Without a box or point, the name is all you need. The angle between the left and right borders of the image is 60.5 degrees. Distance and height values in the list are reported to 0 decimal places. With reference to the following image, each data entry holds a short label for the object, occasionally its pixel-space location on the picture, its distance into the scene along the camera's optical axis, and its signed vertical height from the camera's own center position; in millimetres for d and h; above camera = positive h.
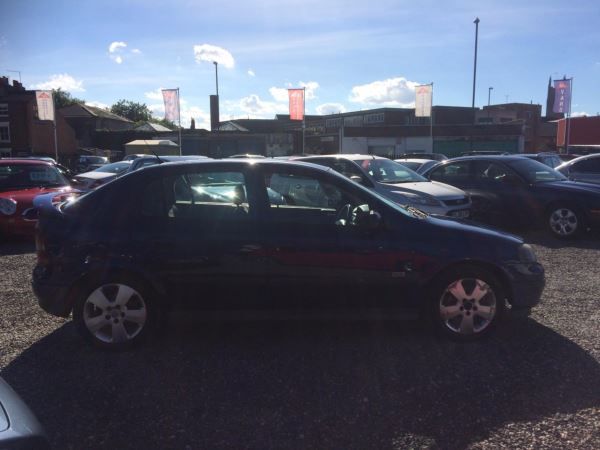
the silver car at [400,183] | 8359 -649
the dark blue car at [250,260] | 4066 -899
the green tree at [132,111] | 93750 +6307
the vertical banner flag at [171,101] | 31312 +2702
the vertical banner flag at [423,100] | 29453 +2660
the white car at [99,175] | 10648 -696
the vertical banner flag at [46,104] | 31094 +2462
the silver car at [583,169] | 11570 -490
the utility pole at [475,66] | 37225 +5912
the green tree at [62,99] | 77875 +7116
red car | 8430 -759
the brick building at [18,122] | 44719 +1987
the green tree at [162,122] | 80469 +4042
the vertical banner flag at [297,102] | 33906 +2889
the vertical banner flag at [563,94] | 28844 +2951
